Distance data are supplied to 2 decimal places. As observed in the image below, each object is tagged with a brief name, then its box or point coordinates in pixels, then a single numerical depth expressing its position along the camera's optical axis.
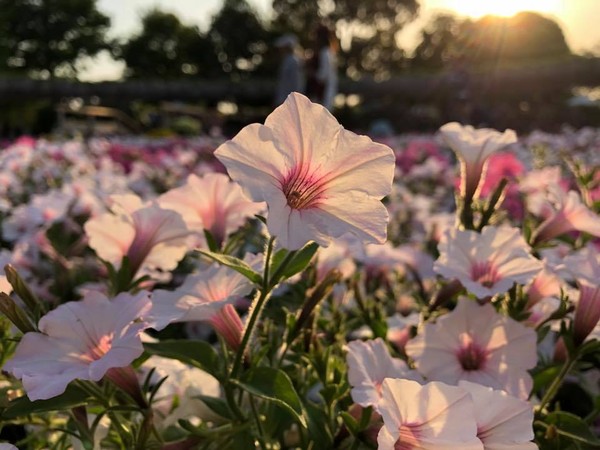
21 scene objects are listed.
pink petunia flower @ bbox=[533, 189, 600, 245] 0.29
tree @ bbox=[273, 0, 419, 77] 32.21
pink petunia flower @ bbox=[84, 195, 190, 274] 0.28
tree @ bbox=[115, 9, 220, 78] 35.82
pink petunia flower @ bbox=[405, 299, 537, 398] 0.24
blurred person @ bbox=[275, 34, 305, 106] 7.72
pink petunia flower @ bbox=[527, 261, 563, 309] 0.28
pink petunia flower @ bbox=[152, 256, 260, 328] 0.21
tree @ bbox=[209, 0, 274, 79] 34.46
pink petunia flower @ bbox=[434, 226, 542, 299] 0.25
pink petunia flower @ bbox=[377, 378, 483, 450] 0.18
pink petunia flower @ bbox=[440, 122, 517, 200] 0.30
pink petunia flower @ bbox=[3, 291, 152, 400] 0.20
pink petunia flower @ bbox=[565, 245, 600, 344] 0.24
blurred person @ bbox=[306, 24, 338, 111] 7.76
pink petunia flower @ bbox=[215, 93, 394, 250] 0.18
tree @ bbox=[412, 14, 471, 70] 31.18
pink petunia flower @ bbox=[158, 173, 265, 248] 0.30
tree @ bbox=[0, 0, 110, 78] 29.86
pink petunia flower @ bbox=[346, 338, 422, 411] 0.22
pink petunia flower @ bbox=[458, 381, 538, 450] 0.19
